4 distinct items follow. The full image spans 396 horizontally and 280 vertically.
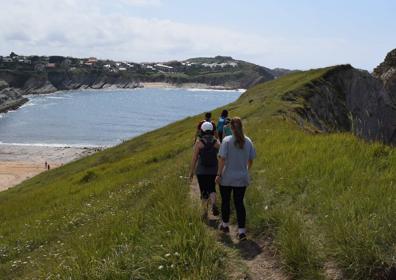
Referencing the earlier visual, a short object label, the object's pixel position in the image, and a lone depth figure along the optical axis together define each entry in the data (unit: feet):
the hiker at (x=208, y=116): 53.88
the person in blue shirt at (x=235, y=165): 31.37
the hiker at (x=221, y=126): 69.25
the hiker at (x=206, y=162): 36.96
